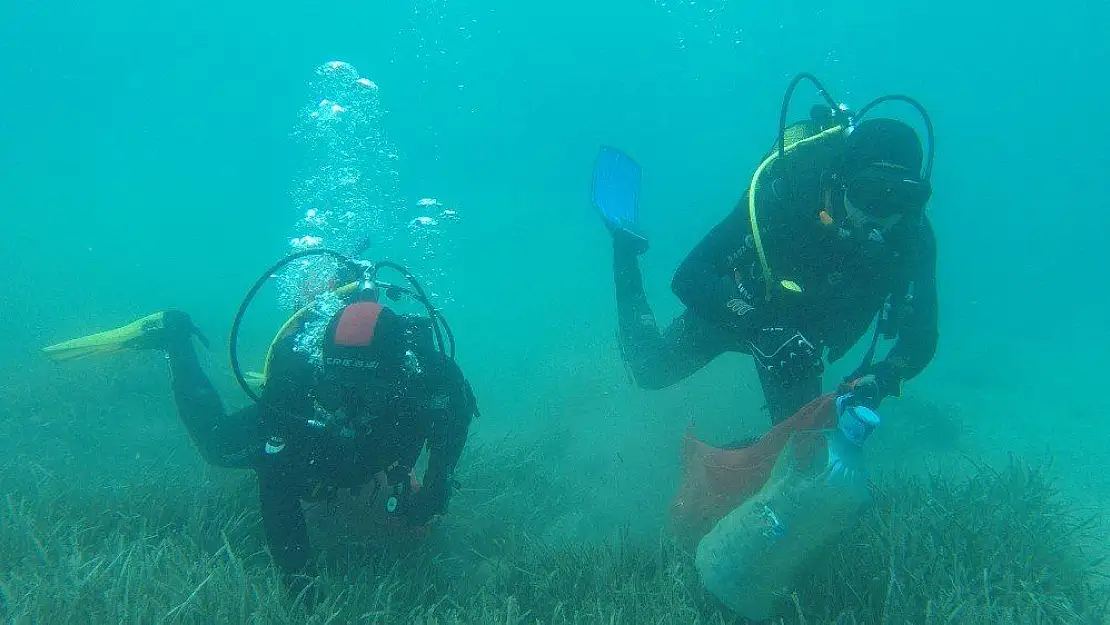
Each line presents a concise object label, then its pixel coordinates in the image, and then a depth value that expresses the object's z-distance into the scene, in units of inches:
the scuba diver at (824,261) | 130.3
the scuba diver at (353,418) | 110.7
